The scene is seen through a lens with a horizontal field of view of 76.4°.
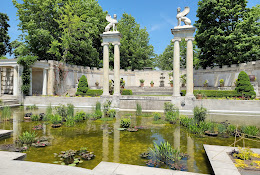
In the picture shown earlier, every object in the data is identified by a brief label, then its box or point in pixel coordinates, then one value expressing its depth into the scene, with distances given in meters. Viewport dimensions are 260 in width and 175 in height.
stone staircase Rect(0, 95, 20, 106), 21.38
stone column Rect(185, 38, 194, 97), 18.41
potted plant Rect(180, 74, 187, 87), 33.79
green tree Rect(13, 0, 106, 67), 29.90
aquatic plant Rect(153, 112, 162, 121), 13.00
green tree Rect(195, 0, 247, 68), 28.97
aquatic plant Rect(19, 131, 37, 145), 7.38
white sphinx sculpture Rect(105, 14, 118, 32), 20.12
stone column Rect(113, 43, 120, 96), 20.42
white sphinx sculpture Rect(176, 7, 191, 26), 18.14
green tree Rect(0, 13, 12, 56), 40.22
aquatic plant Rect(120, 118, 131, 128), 10.53
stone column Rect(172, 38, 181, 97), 18.64
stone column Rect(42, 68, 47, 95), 26.66
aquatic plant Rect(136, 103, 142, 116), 15.25
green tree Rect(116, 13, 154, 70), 42.97
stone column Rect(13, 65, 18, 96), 23.80
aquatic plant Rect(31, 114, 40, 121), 12.45
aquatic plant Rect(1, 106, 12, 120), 12.21
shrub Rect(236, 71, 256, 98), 19.72
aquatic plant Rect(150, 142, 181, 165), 5.51
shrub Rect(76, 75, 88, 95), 25.19
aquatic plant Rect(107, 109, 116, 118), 13.68
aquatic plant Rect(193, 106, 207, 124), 10.82
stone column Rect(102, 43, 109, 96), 20.60
